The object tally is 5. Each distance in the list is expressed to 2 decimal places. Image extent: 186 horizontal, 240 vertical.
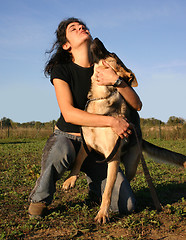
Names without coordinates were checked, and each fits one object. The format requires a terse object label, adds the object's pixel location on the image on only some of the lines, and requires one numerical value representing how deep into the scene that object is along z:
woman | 2.82
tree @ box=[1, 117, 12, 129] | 34.86
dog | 2.67
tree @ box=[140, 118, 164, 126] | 20.52
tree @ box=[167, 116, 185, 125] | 27.08
